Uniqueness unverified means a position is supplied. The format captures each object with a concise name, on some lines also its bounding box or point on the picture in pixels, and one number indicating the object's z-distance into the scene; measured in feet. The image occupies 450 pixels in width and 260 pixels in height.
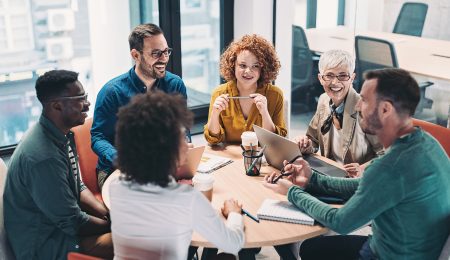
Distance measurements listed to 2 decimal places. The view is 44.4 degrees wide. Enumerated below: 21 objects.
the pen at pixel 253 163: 8.18
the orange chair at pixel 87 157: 9.60
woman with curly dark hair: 5.21
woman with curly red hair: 9.65
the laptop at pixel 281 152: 7.86
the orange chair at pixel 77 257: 5.47
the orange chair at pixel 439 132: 8.98
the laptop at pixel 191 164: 7.58
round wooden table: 6.40
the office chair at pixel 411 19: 16.79
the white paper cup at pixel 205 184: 7.11
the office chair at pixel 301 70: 17.70
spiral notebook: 6.72
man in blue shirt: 9.65
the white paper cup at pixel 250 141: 8.68
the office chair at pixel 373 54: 14.60
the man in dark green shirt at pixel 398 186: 5.86
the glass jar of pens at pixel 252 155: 8.21
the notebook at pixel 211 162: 8.49
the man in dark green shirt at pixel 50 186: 6.77
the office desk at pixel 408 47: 15.26
